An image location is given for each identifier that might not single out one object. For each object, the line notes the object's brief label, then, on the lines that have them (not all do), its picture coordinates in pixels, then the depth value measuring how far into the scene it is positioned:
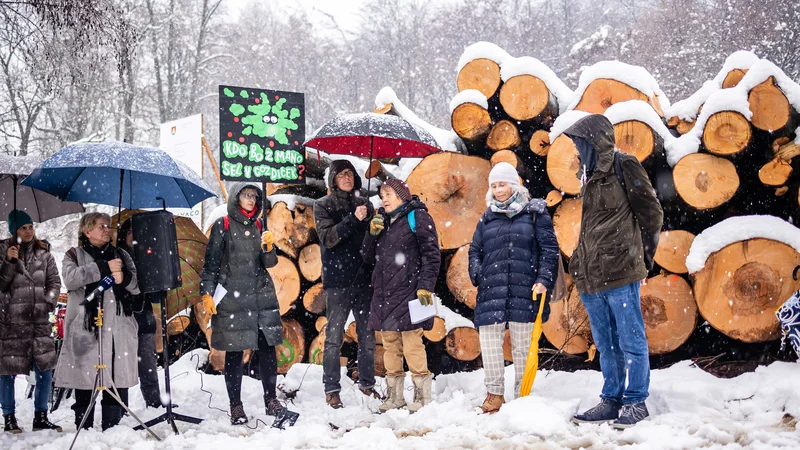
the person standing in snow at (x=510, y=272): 4.12
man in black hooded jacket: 4.63
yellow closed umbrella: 4.02
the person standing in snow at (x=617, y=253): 3.54
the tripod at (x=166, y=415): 3.92
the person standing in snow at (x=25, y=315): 4.37
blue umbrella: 3.65
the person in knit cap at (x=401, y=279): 4.37
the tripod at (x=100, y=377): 3.89
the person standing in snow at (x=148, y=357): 4.82
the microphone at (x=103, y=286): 3.95
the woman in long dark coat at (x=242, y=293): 4.29
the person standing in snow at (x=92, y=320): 4.00
